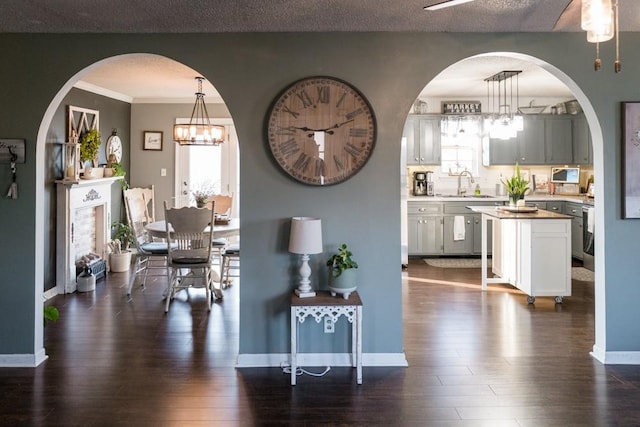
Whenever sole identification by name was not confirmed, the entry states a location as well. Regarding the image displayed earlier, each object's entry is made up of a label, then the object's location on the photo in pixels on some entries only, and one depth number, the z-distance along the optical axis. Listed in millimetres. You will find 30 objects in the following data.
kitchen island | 5402
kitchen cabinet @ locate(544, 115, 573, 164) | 8070
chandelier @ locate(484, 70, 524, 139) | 6402
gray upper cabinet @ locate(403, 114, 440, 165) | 8156
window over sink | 8461
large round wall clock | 3633
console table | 3393
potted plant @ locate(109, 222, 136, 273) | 7004
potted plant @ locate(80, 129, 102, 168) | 6137
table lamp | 3439
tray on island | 5715
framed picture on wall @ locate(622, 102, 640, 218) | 3686
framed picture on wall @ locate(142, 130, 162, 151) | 8086
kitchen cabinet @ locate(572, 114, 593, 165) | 7848
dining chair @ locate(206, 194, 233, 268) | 6637
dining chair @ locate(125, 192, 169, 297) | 5676
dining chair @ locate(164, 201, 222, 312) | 5035
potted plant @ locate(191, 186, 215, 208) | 5777
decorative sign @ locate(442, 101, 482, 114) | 8180
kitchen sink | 8055
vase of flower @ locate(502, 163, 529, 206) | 5855
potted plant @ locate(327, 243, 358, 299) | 3461
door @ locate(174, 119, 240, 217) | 8172
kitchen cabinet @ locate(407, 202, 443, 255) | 7977
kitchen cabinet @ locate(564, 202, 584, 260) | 7445
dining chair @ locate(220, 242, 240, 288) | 5863
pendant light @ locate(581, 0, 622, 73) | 1956
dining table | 5416
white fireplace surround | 5820
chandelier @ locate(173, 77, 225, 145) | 5879
